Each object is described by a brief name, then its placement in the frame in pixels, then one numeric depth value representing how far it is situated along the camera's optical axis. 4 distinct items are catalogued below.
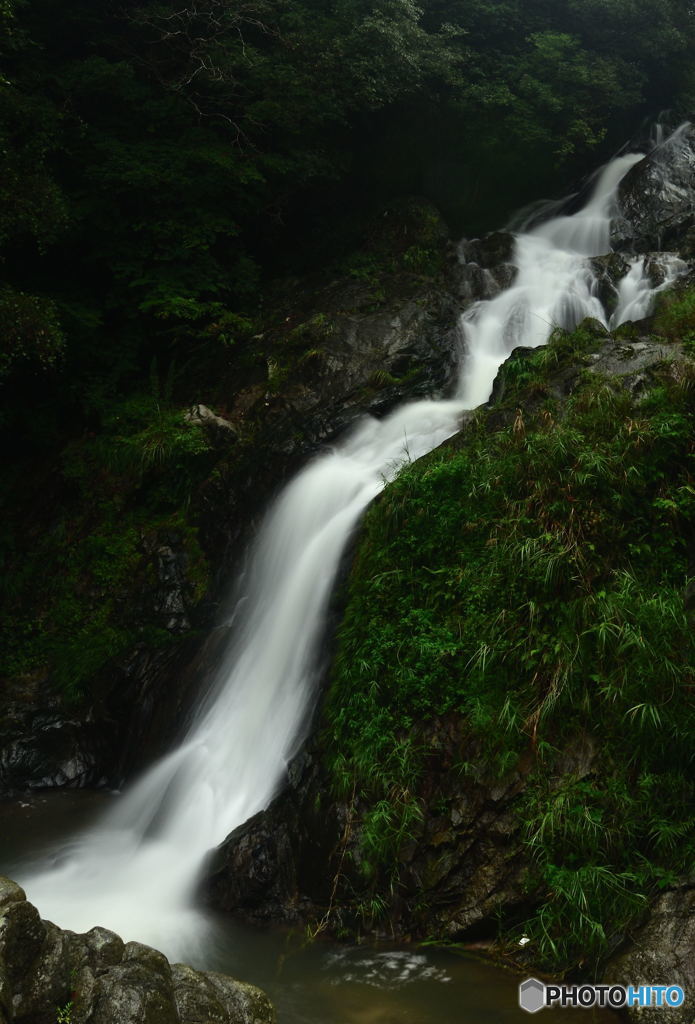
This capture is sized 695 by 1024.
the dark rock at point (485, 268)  10.83
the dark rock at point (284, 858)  4.37
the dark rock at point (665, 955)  3.13
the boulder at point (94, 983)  2.73
